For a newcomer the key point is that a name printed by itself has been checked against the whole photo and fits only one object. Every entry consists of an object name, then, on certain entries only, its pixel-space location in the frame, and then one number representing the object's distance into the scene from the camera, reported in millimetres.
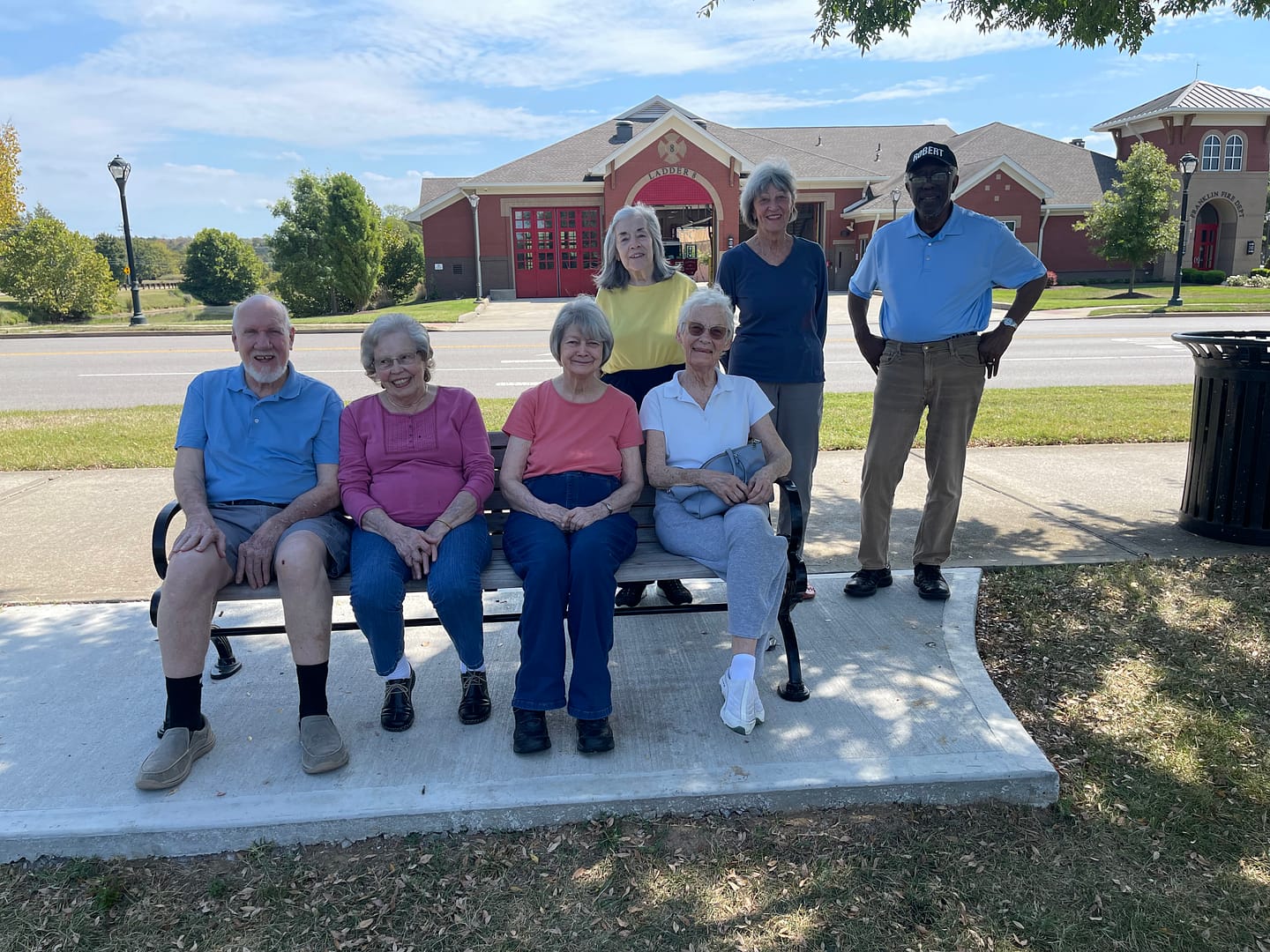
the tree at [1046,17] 6348
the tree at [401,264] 40062
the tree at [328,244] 35625
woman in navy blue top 4164
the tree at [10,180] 29484
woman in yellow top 4004
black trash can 5043
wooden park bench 3340
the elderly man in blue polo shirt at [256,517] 3092
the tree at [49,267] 34000
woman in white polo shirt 3332
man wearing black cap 4238
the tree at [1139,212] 31484
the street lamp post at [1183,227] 24945
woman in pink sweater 3258
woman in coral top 3197
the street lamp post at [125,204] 24344
